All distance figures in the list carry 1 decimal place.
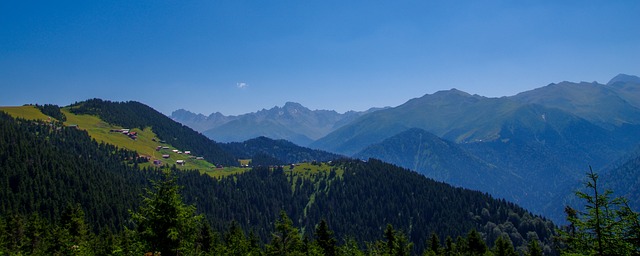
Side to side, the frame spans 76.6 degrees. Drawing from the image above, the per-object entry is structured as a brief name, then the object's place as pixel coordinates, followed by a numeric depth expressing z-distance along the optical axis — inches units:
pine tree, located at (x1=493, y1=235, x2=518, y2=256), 3034.0
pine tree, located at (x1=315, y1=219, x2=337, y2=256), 2597.4
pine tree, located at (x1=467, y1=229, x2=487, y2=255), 3502.2
